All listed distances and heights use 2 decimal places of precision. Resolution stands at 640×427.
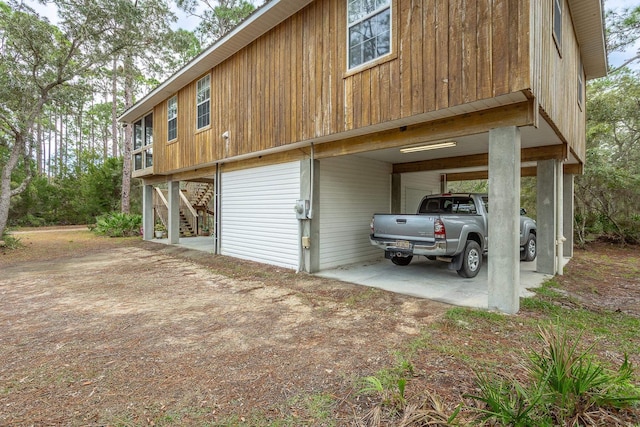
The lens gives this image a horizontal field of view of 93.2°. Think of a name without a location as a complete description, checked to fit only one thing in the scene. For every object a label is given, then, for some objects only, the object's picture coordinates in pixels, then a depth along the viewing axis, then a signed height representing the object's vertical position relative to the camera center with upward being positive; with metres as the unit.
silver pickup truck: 5.66 -0.42
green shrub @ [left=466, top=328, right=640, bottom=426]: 1.97 -1.29
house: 4.11 +1.75
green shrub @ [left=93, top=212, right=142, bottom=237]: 15.41 -0.60
